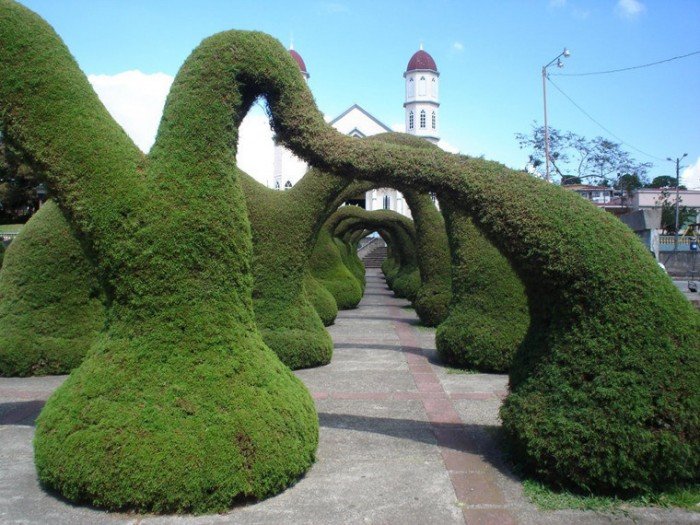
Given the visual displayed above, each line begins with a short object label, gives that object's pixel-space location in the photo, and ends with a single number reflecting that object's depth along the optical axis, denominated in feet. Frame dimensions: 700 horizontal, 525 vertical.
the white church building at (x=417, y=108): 202.80
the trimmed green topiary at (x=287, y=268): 29.81
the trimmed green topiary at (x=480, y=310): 29.01
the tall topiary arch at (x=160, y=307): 13.46
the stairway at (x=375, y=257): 163.81
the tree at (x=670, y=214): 146.92
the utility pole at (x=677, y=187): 114.11
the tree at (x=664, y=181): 256.40
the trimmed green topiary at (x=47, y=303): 27.43
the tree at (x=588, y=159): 114.21
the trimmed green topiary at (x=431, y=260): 44.96
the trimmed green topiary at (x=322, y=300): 43.83
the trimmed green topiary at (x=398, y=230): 65.00
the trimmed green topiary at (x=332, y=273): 58.13
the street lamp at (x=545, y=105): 77.13
